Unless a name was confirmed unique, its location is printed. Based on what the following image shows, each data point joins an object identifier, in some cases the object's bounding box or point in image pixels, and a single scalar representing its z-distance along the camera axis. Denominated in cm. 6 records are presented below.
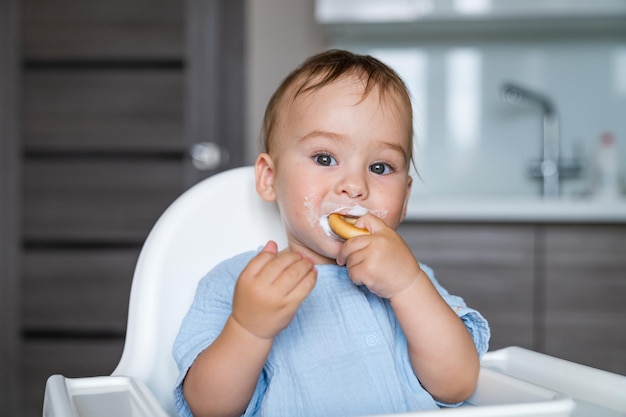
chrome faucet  235
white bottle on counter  222
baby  77
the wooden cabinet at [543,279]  188
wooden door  255
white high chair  70
